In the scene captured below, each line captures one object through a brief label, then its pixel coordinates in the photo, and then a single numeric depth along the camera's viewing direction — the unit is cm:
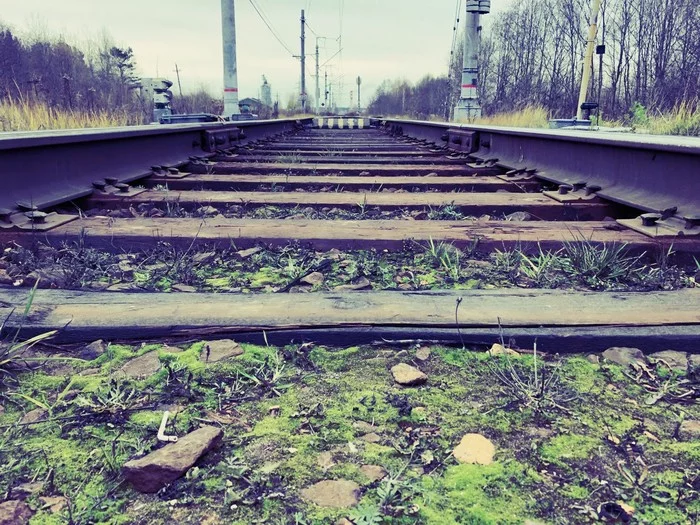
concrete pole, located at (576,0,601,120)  1830
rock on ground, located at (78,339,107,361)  129
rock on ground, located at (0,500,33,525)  78
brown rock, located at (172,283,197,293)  176
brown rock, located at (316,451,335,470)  92
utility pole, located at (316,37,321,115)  4794
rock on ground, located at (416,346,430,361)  129
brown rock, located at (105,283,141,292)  169
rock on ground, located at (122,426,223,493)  85
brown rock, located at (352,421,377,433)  103
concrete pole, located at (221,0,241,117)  1377
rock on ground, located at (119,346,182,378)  121
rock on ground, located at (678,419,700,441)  100
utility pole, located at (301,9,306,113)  4243
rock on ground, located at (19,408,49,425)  103
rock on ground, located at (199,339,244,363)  128
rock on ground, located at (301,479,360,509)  83
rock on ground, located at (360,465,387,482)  90
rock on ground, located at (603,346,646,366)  127
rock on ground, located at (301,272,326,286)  186
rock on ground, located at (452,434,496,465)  94
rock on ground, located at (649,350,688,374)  124
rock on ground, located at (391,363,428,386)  119
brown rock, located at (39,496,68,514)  81
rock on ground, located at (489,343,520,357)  130
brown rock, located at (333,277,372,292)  179
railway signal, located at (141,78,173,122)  1135
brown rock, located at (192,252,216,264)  207
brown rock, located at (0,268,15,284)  175
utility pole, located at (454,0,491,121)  1448
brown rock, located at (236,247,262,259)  212
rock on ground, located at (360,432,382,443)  100
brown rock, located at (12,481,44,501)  83
